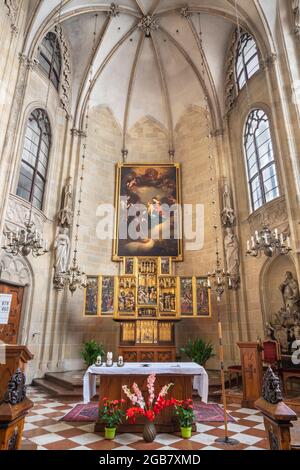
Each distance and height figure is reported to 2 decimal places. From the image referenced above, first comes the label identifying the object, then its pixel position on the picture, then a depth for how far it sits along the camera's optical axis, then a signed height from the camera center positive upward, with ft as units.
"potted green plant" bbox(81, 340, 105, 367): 34.35 -1.31
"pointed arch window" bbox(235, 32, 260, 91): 38.29 +33.54
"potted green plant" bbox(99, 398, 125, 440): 16.65 -3.90
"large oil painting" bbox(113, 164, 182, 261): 44.62 +17.92
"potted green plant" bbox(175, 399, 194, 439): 16.84 -3.99
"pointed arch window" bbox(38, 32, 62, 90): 39.86 +34.93
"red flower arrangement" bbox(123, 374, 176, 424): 16.26 -3.14
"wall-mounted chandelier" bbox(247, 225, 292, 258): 22.86 +6.82
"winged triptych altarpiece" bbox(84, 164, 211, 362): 32.55 +3.79
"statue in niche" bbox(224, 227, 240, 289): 36.17 +9.49
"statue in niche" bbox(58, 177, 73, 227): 38.37 +15.57
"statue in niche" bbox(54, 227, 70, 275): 36.58 +10.13
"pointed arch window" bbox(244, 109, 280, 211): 34.19 +19.64
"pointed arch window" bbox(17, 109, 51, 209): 35.24 +20.26
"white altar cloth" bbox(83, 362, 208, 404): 18.54 -1.72
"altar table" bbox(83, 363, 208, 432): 18.49 -2.33
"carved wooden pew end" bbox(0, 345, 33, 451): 8.91 -2.03
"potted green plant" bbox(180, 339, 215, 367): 33.83 -1.20
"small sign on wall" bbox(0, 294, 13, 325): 30.46 +3.09
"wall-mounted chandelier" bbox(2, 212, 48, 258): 23.97 +7.27
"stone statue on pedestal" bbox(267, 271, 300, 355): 27.20 +1.87
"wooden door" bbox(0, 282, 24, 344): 30.32 +2.35
